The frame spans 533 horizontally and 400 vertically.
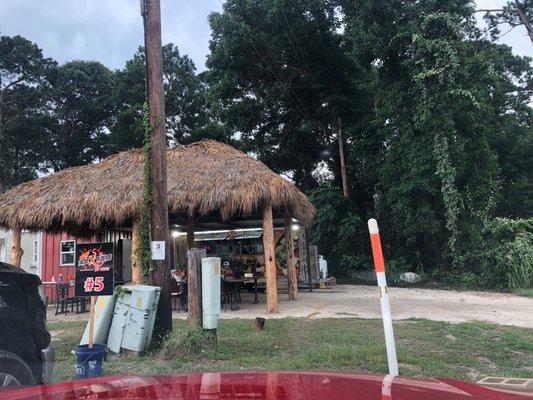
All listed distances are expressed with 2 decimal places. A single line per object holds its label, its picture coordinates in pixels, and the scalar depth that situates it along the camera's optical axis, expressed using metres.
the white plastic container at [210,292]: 7.32
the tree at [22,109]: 30.58
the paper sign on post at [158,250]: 7.84
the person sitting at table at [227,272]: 14.65
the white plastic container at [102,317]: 7.53
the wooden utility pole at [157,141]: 7.93
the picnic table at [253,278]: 14.37
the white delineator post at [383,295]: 4.83
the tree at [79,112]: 32.19
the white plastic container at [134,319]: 7.30
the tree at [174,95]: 30.84
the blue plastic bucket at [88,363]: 5.77
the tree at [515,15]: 21.62
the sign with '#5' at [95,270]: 6.62
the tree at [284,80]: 21.45
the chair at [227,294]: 13.00
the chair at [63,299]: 13.63
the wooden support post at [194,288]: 7.62
